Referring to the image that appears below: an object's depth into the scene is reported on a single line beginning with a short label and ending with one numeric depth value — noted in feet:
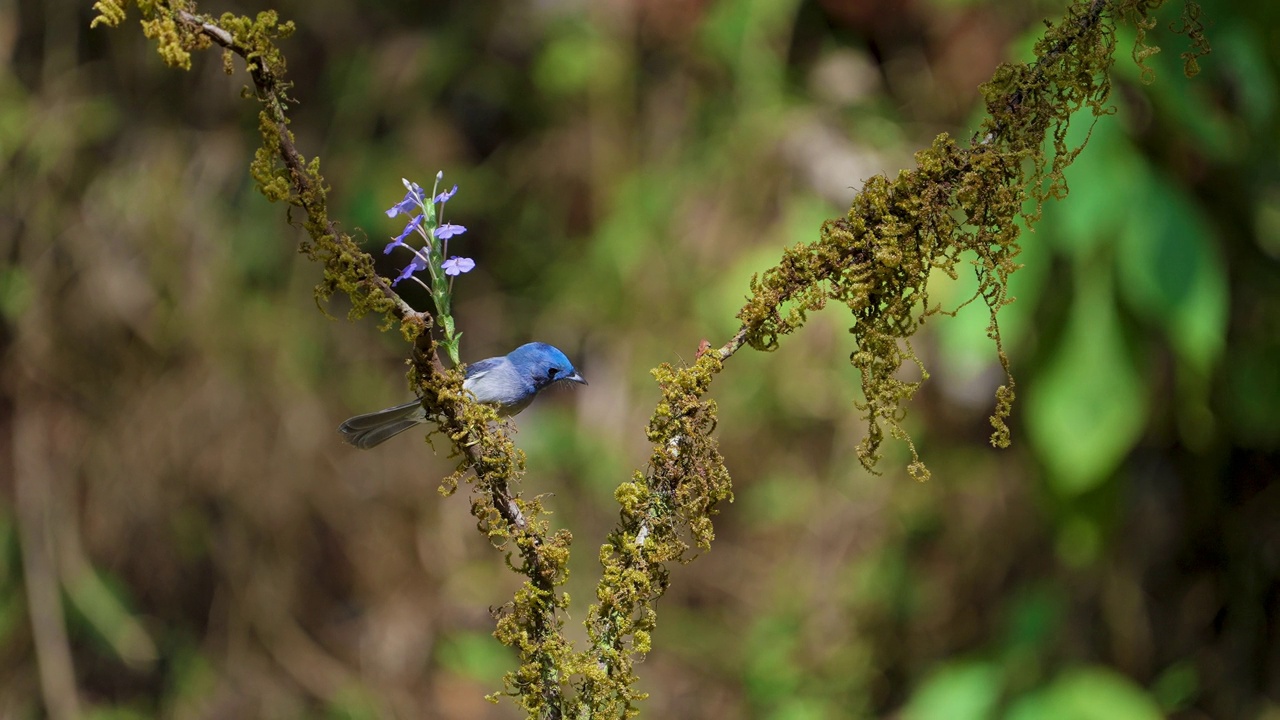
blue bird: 15.76
